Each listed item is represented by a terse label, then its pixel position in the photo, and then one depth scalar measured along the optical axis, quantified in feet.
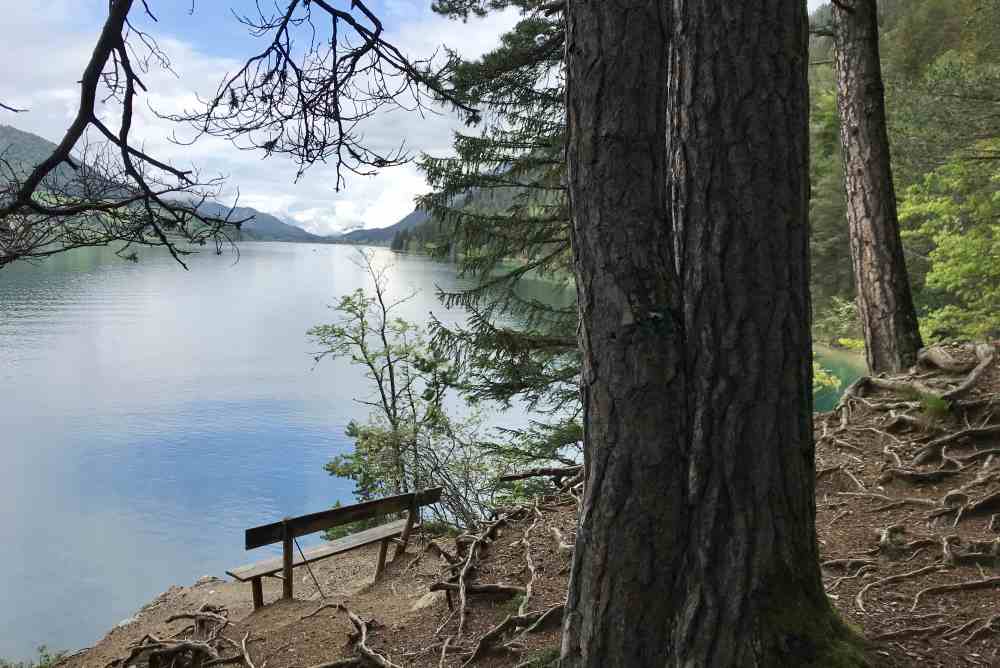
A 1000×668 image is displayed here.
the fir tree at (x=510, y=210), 26.89
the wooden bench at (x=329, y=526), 19.31
